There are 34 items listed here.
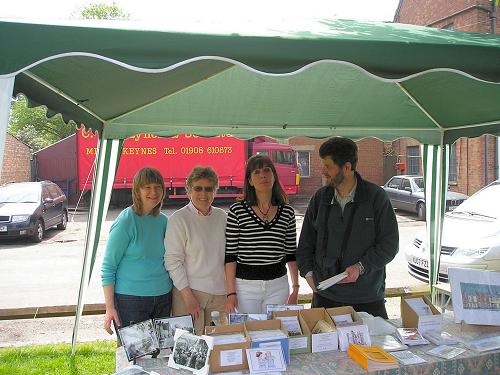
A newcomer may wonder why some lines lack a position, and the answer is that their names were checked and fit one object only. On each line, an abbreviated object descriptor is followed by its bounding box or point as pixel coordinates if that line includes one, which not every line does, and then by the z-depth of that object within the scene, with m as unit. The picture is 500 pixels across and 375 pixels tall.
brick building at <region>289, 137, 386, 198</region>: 20.55
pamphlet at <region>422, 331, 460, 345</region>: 2.16
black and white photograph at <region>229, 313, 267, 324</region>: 2.16
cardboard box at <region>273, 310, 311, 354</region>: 2.01
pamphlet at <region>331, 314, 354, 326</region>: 2.16
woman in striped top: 2.71
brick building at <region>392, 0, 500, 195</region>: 15.21
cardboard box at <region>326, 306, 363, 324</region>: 2.18
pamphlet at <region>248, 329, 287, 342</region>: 1.91
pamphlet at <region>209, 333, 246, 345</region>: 1.89
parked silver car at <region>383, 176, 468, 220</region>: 13.60
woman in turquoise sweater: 2.73
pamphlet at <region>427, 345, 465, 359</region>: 2.01
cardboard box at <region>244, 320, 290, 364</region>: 1.88
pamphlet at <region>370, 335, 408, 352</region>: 2.10
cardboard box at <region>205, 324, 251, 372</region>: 1.84
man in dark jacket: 2.63
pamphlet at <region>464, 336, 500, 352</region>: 2.07
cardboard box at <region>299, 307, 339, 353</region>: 2.05
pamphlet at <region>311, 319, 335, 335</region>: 2.09
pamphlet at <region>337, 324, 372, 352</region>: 2.07
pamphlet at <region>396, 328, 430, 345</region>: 2.16
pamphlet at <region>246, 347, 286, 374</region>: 1.83
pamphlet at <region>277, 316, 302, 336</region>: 2.09
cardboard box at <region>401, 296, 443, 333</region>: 2.26
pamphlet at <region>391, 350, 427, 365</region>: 1.95
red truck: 15.77
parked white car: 5.27
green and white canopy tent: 1.71
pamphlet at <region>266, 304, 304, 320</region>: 2.19
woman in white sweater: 2.77
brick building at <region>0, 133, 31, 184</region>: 19.18
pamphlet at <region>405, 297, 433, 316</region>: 2.32
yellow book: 1.88
